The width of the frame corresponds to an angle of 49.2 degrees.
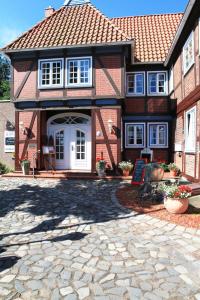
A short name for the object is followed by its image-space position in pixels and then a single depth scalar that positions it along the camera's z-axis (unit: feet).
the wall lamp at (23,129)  35.45
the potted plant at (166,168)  35.74
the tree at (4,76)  100.25
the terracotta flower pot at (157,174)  27.31
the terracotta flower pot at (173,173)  31.82
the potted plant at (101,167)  32.32
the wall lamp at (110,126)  33.14
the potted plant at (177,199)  17.41
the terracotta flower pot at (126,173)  32.77
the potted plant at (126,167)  32.44
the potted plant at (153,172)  26.07
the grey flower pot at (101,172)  32.36
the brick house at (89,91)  33.48
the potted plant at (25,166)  33.86
